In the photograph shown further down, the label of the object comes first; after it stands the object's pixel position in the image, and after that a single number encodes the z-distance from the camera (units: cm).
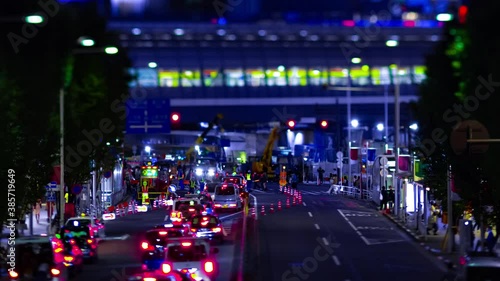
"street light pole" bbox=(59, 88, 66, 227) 4581
